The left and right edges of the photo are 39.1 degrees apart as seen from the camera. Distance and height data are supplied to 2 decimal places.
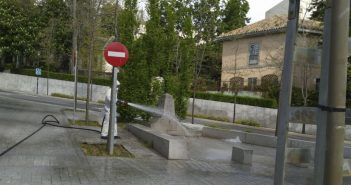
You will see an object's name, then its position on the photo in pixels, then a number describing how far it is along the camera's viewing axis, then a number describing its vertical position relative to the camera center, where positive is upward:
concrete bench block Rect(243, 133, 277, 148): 16.27 -2.35
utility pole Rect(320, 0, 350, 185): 3.92 -0.13
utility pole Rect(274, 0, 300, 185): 4.50 -0.15
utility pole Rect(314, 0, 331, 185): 3.97 -0.28
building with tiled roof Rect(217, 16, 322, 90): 34.52 +1.25
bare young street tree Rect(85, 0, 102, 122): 18.16 +1.86
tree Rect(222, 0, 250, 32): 53.72 +5.99
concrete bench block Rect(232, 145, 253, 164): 11.49 -2.02
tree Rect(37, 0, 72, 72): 46.28 +2.74
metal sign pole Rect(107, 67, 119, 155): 10.89 -1.16
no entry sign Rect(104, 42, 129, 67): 11.02 +0.20
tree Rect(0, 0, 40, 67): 47.06 +2.73
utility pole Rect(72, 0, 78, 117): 28.04 +2.19
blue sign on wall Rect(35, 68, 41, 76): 43.25 -0.99
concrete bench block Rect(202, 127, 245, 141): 17.33 -2.33
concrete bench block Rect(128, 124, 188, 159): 10.98 -1.85
